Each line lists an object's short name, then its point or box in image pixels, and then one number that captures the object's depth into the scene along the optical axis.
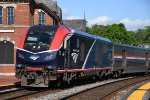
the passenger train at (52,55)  16.62
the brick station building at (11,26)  33.44
